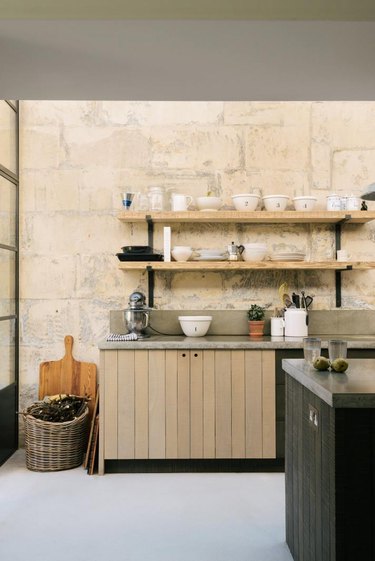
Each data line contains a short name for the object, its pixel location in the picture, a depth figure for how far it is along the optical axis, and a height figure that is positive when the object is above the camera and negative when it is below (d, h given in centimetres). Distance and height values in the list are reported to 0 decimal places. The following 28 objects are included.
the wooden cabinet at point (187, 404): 386 -83
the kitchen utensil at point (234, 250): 432 +30
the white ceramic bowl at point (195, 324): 425 -28
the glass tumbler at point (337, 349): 242 -27
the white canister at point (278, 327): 428 -31
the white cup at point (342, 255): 443 +27
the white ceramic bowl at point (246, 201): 433 +70
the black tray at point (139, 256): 426 +25
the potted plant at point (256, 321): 431 -26
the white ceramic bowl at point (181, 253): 429 +28
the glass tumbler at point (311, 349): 252 -28
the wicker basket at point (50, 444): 392 -113
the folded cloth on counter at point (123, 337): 395 -36
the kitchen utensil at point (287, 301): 435 -11
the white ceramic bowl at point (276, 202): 436 +69
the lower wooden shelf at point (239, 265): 422 +18
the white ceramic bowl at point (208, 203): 436 +69
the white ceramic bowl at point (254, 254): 429 +27
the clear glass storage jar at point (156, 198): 437 +73
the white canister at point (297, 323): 418 -27
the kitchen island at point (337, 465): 179 -63
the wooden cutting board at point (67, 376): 448 -73
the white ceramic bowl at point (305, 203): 435 +69
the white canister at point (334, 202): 438 +70
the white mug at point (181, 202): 434 +69
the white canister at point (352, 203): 438 +69
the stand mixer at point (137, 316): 420 -21
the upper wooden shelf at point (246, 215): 428 +58
